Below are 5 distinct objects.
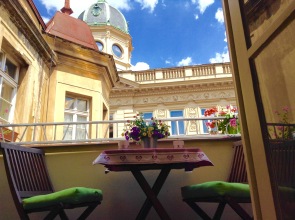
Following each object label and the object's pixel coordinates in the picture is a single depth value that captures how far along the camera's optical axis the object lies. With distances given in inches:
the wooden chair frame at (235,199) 88.3
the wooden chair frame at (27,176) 90.2
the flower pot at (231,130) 152.6
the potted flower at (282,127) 43.1
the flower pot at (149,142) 119.0
